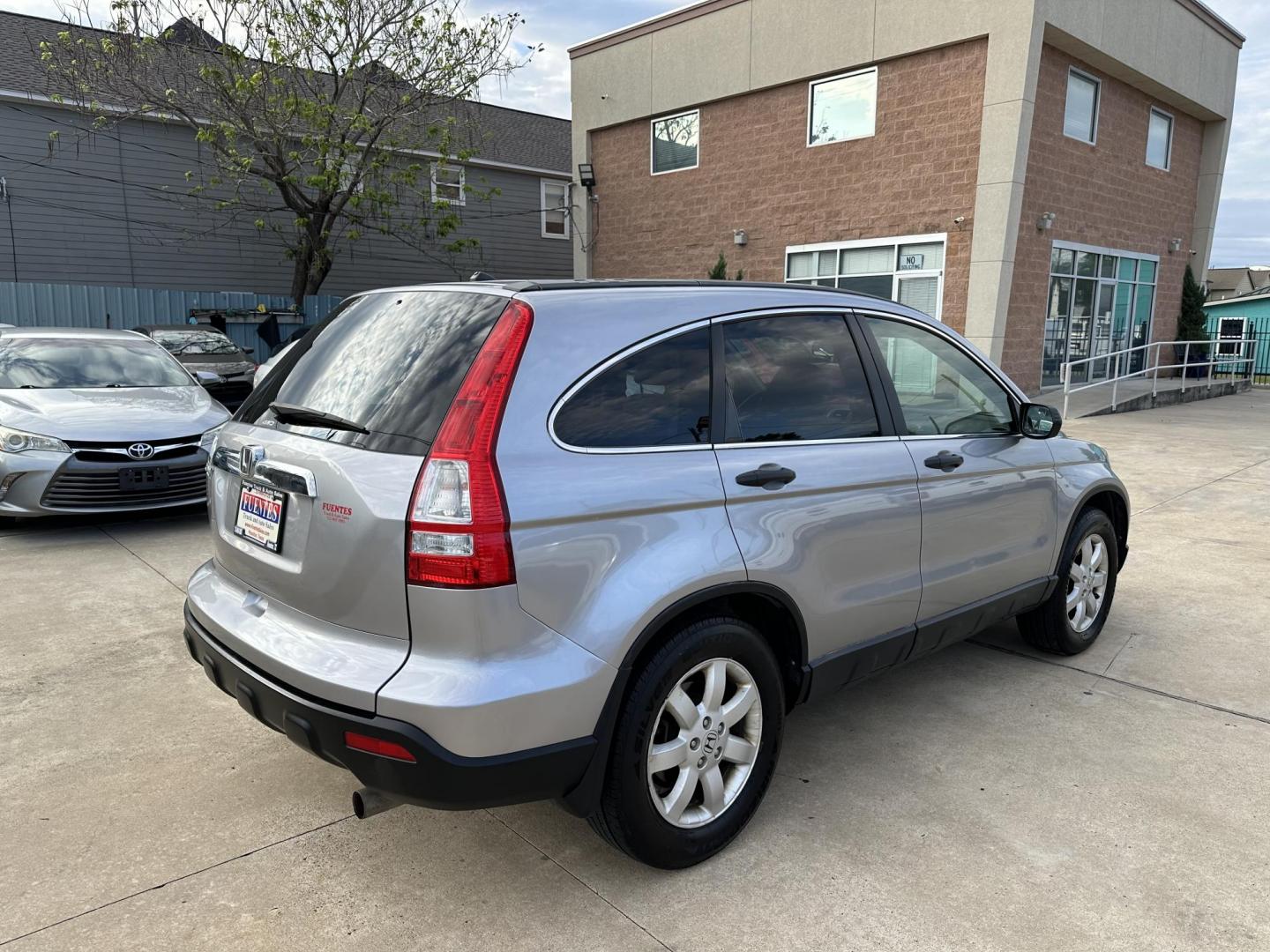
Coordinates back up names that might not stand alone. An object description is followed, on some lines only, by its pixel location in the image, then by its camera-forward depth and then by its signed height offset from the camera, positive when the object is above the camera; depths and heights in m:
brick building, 14.13 +2.82
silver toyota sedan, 6.19 -1.02
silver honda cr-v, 2.18 -0.66
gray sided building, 17.27 +1.47
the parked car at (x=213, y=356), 12.31 -0.92
